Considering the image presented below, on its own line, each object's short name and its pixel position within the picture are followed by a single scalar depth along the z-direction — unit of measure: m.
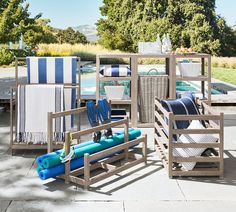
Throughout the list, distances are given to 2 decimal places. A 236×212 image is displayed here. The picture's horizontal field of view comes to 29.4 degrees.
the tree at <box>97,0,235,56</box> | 25.69
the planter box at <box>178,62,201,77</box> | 7.06
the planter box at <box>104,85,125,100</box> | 6.72
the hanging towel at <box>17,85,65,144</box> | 4.95
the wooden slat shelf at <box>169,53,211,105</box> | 6.42
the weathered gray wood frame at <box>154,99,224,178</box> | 4.09
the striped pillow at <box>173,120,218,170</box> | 4.20
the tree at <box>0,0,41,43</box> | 19.72
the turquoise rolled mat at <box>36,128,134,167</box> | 3.98
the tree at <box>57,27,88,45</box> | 29.17
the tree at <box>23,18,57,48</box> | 21.56
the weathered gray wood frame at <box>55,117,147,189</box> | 3.89
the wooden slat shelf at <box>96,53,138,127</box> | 6.45
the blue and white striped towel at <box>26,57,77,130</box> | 5.07
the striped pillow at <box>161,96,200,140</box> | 4.61
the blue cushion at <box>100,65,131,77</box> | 6.61
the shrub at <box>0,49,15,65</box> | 18.58
